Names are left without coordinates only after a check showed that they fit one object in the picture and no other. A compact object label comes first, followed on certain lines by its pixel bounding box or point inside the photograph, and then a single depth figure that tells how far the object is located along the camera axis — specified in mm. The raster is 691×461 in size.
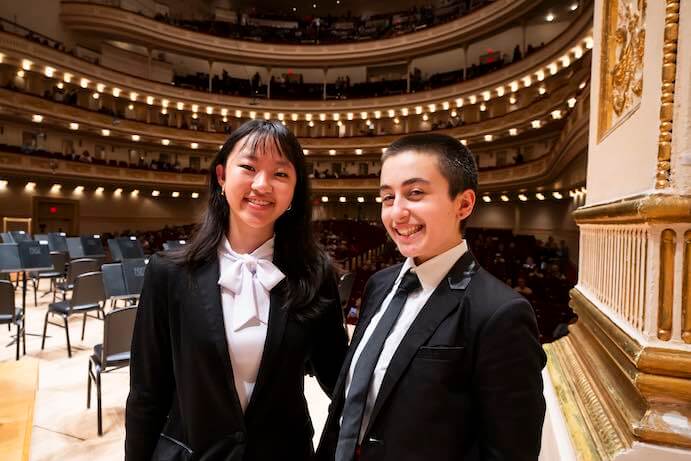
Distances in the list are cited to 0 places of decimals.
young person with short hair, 935
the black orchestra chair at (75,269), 6104
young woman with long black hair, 1306
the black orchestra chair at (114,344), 3221
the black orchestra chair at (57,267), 7477
